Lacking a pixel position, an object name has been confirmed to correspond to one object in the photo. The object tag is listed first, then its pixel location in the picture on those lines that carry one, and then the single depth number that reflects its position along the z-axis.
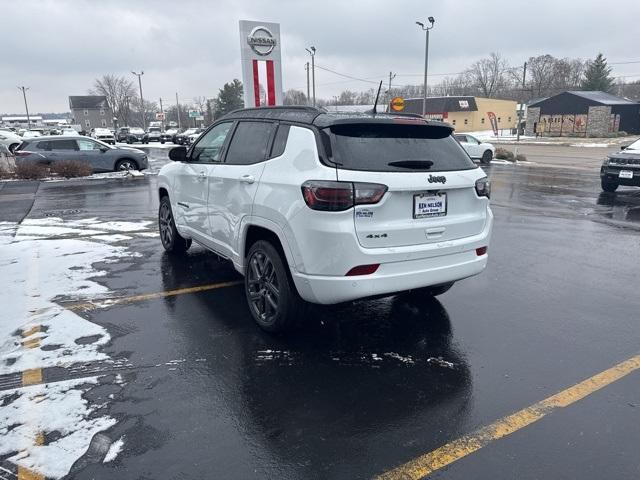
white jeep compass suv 3.46
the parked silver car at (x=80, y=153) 18.20
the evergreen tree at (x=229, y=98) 79.25
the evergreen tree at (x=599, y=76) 74.44
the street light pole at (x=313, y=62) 38.01
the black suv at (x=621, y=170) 12.76
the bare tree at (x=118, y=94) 92.31
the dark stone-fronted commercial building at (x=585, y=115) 52.78
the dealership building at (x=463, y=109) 65.50
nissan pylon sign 11.01
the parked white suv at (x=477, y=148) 24.75
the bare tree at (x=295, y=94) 90.16
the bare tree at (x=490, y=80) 107.94
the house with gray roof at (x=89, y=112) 118.56
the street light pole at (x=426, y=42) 27.69
